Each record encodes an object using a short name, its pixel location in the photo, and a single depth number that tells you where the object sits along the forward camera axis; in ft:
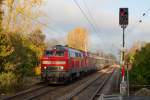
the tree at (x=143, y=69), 58.03
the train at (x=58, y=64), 70.11
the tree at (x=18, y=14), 81.00
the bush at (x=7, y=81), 54.98
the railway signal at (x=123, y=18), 46.27
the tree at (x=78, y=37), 225.11
